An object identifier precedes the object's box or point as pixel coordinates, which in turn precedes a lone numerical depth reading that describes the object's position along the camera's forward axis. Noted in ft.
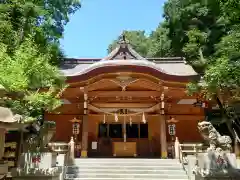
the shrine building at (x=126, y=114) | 31.21
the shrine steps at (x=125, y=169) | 23.16
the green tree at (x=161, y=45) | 62.28
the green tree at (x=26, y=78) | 18.10
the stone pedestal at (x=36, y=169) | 19.05
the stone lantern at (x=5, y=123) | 12.84
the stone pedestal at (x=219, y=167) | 17.93
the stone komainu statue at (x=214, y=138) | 18.67
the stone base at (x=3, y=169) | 15.96
